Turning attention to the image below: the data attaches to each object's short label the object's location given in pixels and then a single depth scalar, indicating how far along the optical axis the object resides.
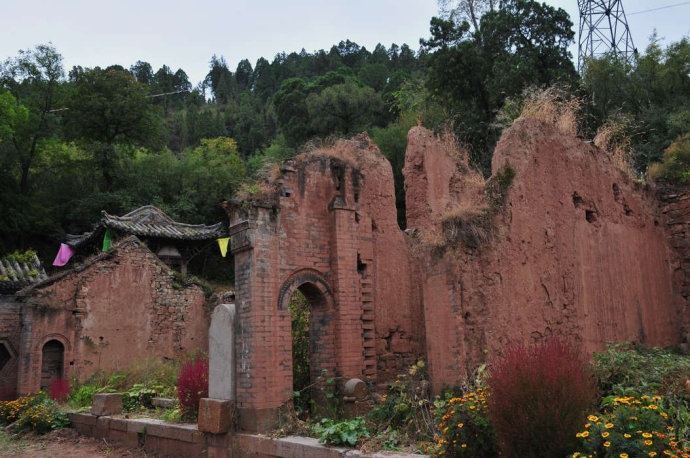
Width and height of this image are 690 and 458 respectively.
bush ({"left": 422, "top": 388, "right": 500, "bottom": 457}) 5.29
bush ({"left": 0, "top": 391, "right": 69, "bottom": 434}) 12.75
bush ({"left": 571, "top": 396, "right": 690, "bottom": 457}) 4.32
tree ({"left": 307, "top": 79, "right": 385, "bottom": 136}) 30.94
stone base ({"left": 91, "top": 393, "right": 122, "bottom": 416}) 11.89
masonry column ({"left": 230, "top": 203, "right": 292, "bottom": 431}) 8.23
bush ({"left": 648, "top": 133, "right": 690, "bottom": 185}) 12.63
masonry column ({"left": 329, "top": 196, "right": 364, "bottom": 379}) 9.31
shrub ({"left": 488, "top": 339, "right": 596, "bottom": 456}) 4.68
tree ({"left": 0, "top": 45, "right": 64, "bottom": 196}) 31.66
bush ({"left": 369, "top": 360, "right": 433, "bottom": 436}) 7.10
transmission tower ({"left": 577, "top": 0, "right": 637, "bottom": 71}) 24.59
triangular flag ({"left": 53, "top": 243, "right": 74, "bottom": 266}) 27.96
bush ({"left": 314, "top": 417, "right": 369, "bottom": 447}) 6.73
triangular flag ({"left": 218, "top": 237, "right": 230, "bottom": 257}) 14.76
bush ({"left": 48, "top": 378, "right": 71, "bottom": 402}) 14.44
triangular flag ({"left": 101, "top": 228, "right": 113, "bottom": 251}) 24.47
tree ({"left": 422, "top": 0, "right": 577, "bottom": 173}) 21.78
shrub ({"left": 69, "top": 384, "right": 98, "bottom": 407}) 13.89
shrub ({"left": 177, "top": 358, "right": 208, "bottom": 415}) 9.84
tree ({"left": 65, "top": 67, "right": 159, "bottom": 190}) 32.44
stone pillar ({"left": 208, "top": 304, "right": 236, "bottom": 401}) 8.55
